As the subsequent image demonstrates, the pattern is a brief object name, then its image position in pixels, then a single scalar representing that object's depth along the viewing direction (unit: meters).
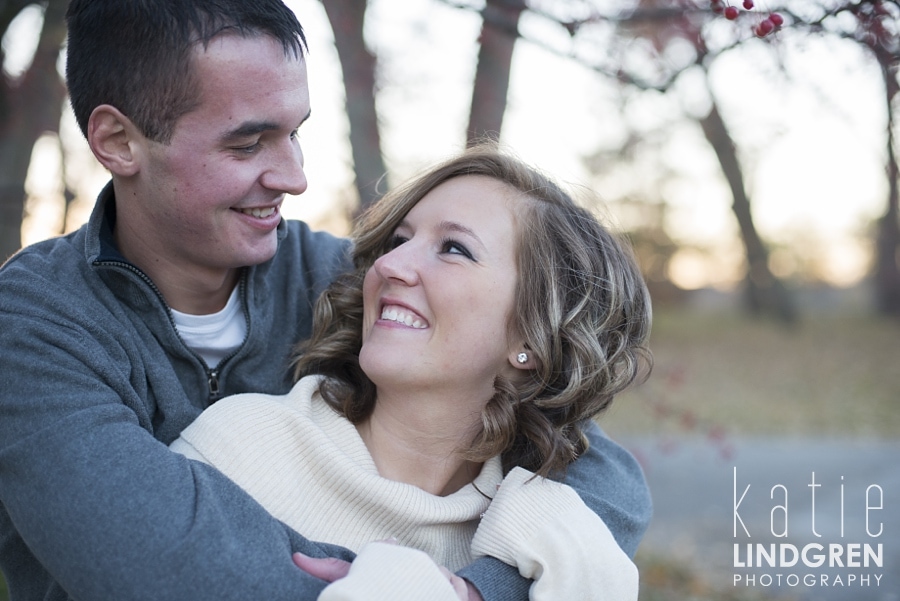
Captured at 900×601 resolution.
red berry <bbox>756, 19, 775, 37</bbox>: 2.42
